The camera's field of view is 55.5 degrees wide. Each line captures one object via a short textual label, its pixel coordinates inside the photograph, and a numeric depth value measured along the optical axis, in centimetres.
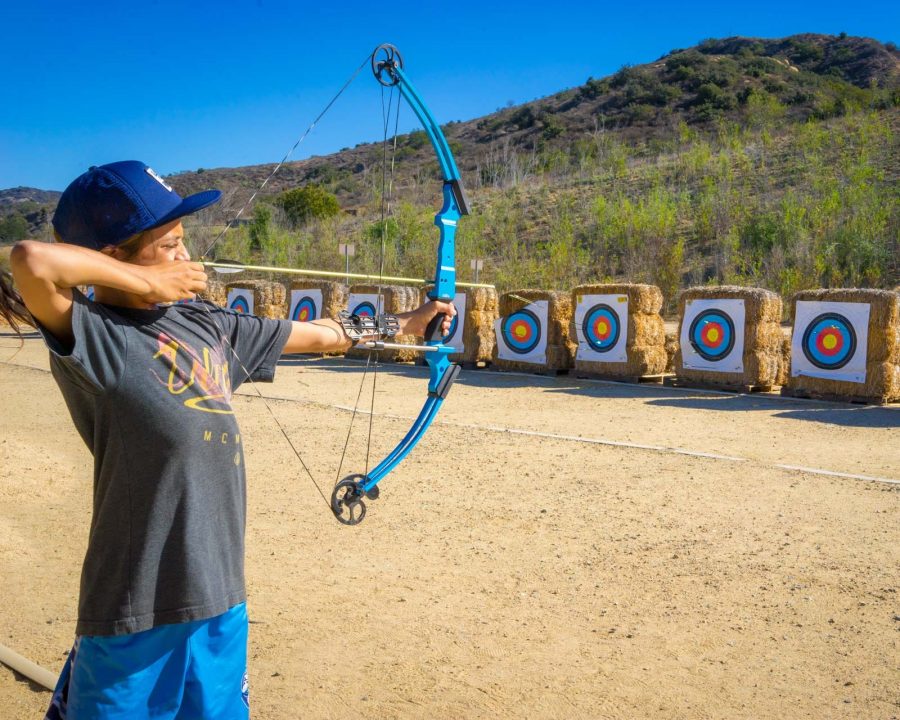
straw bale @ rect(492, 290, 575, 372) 989
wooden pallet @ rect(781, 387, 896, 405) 756
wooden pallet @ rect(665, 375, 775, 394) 838
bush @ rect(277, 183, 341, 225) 2064
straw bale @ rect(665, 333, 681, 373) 959
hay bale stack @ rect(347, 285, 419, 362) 1143
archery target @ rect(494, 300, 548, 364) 1004
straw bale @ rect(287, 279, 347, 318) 1223
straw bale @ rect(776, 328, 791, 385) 861
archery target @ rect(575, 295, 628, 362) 927
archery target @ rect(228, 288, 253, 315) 1360
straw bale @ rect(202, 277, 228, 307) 1447
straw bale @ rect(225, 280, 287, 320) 1340
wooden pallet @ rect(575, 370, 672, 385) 919
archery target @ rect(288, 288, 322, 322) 1252
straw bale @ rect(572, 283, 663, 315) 915
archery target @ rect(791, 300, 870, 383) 763
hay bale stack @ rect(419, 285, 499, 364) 1063
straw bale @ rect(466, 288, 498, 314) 1061
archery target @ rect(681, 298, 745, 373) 845
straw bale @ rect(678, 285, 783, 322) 828
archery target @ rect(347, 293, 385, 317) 1178
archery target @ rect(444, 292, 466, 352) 1080
